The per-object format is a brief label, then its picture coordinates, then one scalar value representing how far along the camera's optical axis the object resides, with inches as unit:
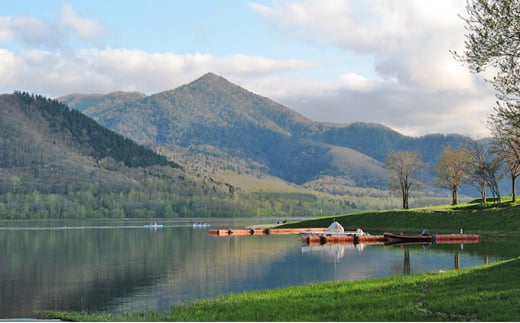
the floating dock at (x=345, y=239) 4852.6
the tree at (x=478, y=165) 6026.6
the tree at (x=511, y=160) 5438.0
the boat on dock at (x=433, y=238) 4492.1
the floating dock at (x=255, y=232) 6609.3
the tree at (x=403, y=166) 7352.4
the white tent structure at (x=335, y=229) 5369.1
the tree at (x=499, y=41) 1742.1
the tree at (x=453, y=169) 6830.7
